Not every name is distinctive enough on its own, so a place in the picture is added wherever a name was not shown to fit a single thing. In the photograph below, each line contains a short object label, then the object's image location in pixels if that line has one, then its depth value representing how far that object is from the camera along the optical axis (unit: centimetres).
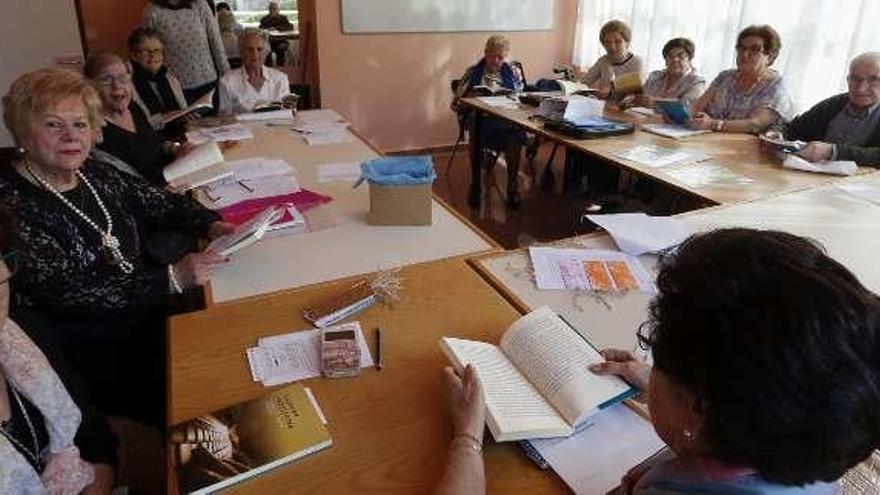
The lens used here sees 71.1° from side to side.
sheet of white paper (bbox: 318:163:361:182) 244
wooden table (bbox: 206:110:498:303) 162
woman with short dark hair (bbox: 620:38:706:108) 384
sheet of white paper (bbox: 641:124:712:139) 321
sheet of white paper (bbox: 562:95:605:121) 341
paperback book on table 94
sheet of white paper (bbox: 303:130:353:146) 302
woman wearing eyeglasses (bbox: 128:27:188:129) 352
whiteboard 512
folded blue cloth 189
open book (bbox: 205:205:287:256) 161
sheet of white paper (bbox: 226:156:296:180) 245
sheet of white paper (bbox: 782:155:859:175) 258
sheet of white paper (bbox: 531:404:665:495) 96
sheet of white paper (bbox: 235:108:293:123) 342
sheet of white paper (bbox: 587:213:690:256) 175
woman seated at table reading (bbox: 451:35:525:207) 434
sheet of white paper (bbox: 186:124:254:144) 303
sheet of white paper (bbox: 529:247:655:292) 159
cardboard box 189
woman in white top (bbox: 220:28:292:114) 365
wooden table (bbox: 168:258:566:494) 96
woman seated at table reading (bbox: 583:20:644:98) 438
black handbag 318
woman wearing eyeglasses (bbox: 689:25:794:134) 325
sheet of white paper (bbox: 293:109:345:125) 346
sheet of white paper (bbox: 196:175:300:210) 223
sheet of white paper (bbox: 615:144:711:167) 279
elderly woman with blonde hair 154
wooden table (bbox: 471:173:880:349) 144
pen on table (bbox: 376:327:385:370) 124
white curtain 359
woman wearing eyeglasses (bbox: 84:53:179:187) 253
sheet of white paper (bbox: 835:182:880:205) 227
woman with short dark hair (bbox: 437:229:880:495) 57
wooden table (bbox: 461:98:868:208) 239
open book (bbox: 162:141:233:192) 240
